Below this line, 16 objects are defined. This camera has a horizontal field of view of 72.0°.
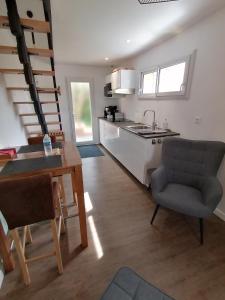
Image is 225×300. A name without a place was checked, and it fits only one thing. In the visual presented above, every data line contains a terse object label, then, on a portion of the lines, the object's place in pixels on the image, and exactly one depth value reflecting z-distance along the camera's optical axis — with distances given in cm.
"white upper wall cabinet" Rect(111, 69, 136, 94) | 350
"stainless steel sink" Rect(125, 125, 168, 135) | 257
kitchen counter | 236
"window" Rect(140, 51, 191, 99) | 231
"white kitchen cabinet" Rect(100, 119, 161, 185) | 241
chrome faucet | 292
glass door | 462
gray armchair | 156
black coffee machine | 436
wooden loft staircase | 143
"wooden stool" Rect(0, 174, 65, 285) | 103
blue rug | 425
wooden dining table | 129
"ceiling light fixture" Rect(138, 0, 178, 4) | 144
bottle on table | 170
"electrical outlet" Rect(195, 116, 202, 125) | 211
